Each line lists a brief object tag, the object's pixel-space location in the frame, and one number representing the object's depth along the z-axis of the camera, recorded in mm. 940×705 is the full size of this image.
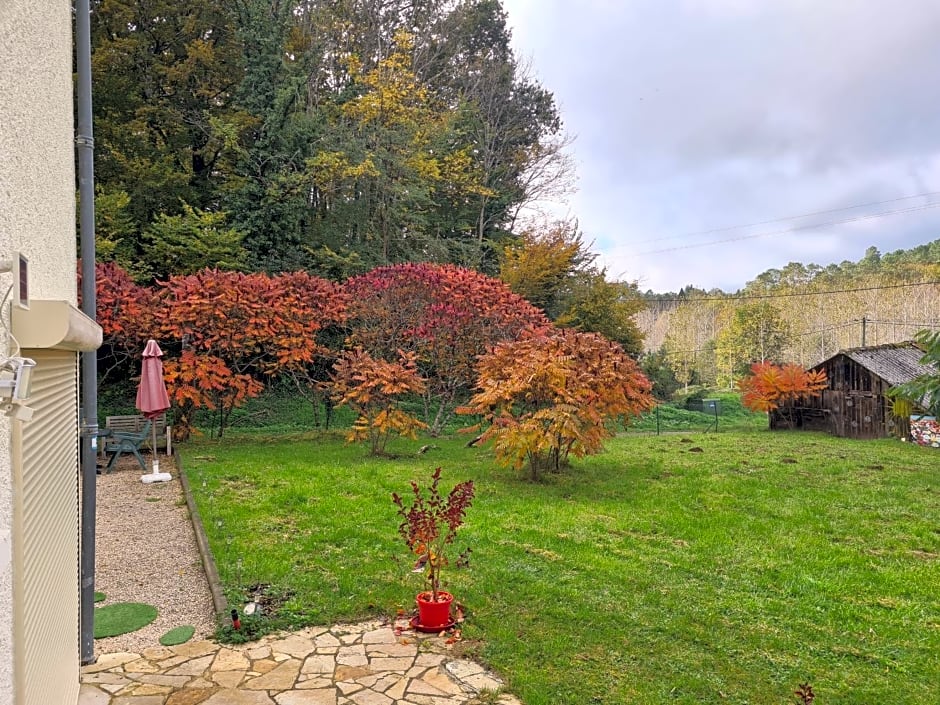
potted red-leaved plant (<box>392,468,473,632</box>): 4285
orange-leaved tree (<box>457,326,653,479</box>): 8555
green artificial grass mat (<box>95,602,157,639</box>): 4301
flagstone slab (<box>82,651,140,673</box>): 3781
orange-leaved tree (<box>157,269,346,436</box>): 11383
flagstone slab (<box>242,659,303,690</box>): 3555
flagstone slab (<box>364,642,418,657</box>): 3973
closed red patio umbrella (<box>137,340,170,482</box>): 8062
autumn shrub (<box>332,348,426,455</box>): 11055
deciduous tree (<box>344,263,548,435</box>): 13188
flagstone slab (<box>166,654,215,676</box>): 3719
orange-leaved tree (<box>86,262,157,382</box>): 11148
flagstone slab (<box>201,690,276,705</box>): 3381
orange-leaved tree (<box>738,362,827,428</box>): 18469
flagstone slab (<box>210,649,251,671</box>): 3768
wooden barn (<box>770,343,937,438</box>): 16828
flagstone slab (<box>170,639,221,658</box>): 3957
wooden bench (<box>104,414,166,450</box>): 10945
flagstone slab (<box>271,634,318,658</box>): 3961
